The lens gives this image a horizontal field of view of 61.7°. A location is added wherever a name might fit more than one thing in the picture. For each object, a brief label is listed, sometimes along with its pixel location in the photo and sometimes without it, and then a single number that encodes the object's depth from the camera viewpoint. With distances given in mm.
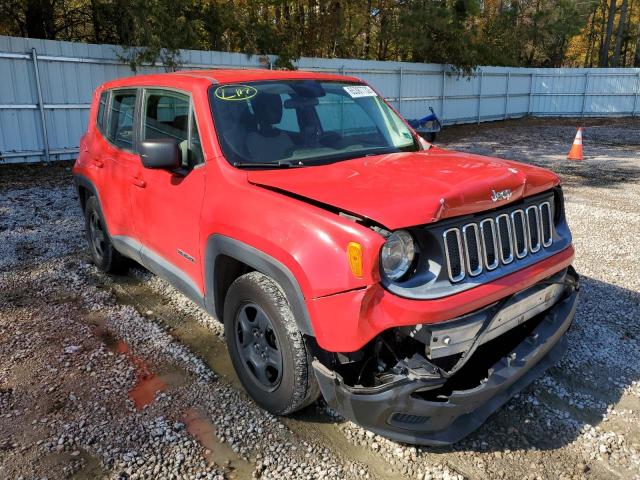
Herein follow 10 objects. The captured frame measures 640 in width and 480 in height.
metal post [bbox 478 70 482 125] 22953
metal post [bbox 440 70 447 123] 21189
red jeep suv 2428
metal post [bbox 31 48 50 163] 10953
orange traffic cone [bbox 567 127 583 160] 13195
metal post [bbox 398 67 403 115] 18953
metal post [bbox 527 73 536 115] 25328
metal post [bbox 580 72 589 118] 25750
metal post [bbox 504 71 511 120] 24203
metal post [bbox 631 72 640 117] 25644
